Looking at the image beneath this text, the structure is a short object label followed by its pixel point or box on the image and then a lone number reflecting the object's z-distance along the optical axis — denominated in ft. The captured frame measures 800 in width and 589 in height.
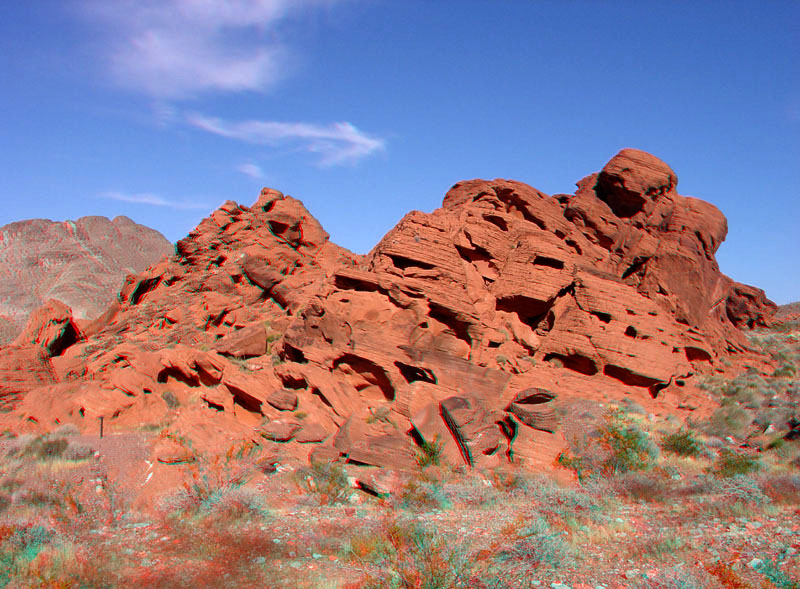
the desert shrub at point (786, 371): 70.37
